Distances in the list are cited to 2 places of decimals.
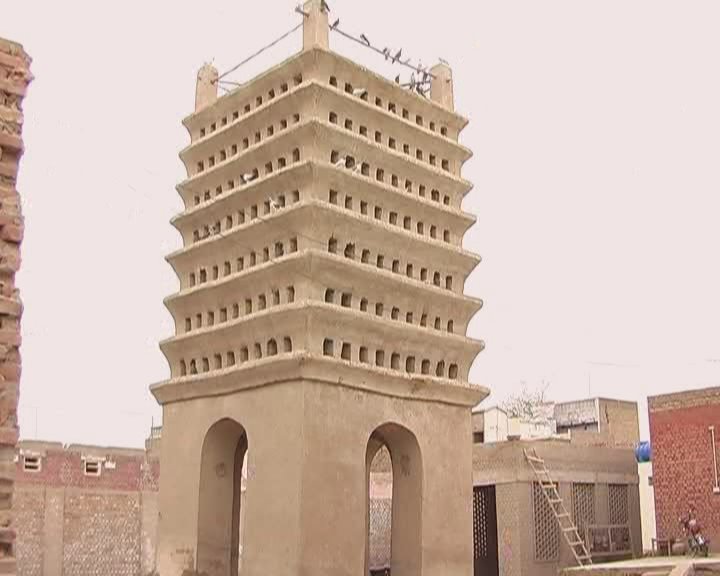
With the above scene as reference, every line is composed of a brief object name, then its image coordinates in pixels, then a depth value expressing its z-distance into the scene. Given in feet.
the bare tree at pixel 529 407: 159.33
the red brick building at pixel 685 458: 80.69
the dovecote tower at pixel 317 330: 55.88
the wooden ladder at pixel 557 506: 83.30
